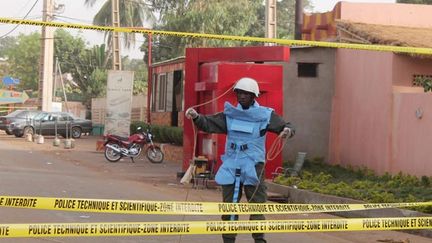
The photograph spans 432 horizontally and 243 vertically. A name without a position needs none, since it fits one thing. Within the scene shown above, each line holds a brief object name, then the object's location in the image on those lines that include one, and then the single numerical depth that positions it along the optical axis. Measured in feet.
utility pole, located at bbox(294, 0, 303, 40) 73.70
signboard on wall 208.54
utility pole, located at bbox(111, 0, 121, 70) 107.76
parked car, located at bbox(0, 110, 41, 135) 124.77
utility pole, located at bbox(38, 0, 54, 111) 128.36
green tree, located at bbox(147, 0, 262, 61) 138.51
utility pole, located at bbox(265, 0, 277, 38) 86.63
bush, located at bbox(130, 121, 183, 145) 77.93
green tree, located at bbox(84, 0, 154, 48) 169.17
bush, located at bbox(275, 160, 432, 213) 39.42
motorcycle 74.59
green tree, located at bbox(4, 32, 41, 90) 281.13
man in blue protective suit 23.22
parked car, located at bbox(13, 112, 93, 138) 124.57
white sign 87.66
